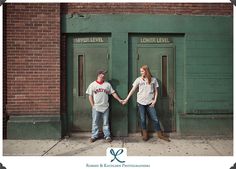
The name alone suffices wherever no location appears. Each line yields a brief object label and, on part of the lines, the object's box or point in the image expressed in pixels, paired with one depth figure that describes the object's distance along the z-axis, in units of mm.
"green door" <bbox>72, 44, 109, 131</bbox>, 6879
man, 6453
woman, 6496
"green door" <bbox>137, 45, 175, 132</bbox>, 6867
